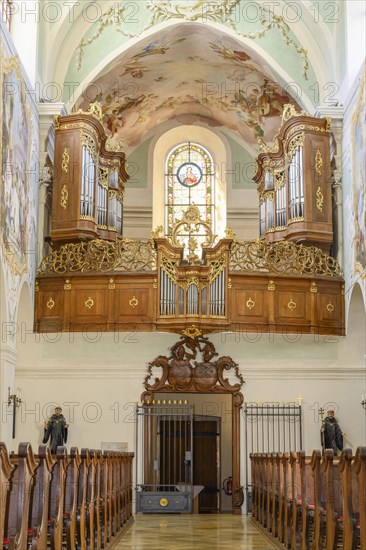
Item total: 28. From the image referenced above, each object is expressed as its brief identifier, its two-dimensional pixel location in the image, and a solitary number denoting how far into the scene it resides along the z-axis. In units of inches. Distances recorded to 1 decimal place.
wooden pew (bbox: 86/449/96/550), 434.0
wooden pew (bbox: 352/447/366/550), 297.6
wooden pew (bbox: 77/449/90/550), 402.0
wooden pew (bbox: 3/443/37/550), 300.5
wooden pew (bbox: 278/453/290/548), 482.6
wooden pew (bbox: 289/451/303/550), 450.3
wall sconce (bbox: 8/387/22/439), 701.3
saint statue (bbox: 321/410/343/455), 794.8
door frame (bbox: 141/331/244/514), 824.3
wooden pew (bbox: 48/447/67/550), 353.1
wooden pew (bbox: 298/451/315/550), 418.9
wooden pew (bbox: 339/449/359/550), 325.1
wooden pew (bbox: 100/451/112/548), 500.4
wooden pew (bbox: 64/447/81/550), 383.6
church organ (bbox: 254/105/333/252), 799.7
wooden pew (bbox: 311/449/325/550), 392.2
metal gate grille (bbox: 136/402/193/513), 776.3
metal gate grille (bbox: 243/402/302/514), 819.4
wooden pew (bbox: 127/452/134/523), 719.1
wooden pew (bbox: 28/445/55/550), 323.6
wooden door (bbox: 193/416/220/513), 997.8
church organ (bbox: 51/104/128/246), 795.4
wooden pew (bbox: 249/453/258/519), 706.2
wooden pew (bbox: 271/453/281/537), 534.0
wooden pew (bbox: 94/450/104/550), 462.0
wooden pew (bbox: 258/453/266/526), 623.7
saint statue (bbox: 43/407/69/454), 790.5
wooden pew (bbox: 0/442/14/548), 263.1
